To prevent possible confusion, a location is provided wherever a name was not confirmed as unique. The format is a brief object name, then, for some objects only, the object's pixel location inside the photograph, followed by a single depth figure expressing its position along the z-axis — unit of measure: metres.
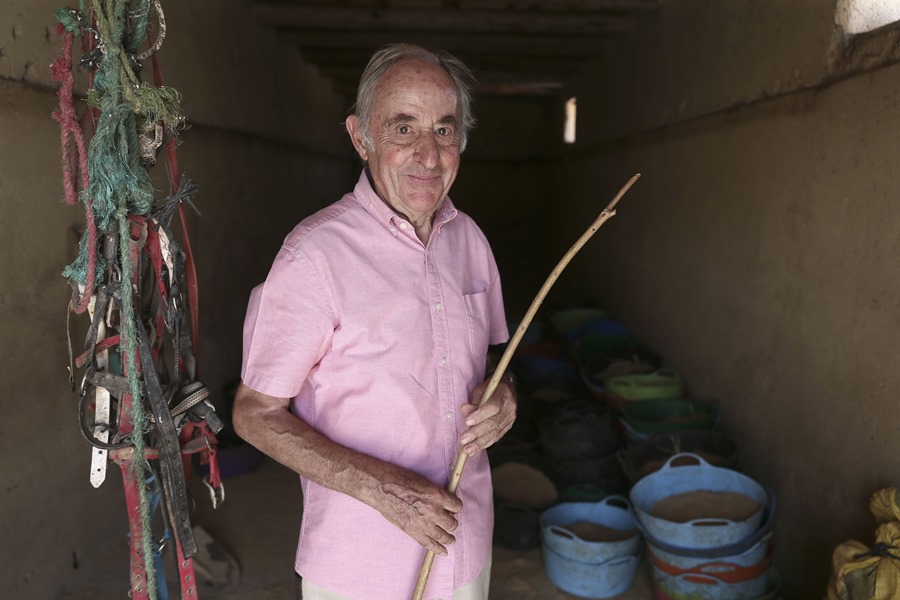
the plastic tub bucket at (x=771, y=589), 2.70
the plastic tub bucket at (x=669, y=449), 3.39
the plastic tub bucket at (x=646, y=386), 4.19
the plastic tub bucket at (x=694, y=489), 2.68
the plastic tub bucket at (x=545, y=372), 4.86
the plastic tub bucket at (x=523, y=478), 3.62
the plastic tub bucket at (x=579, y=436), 3.79
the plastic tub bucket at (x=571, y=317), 6.12
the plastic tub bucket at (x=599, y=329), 5.52
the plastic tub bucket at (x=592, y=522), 3.00
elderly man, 1.35
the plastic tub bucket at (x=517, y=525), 3.43
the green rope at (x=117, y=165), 1.28
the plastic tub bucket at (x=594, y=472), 3.75
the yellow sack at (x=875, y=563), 1.95
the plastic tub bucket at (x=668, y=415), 3.66
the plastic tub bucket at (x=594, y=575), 3.03
